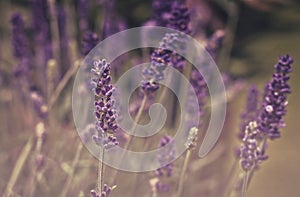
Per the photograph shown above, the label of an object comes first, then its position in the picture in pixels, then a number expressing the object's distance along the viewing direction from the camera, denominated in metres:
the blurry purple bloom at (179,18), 0.45
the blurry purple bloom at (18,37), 0.51
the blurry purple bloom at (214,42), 0.53
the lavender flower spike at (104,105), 0.38
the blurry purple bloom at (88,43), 0.47
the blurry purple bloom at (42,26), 0.54
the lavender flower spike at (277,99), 0.42
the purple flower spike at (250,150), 0.43
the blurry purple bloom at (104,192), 0.40
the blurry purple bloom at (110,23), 0.54
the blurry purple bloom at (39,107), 0.51
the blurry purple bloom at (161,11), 0.50
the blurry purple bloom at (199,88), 0.49
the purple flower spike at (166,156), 0.46
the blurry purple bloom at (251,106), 0.48
